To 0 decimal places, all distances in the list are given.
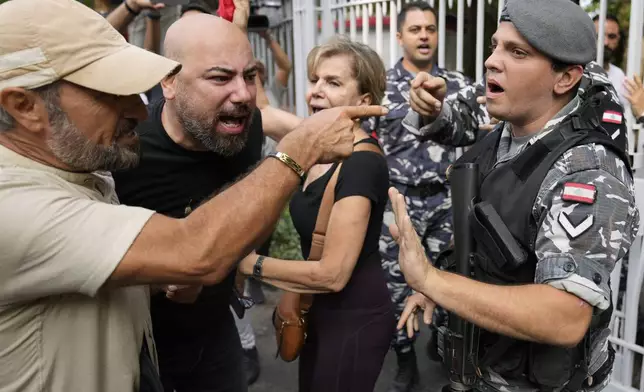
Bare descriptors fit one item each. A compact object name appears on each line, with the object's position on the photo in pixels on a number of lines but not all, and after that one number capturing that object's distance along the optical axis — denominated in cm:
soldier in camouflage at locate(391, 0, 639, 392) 138
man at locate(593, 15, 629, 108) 369
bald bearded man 205
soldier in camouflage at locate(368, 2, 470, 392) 368
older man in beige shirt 119
